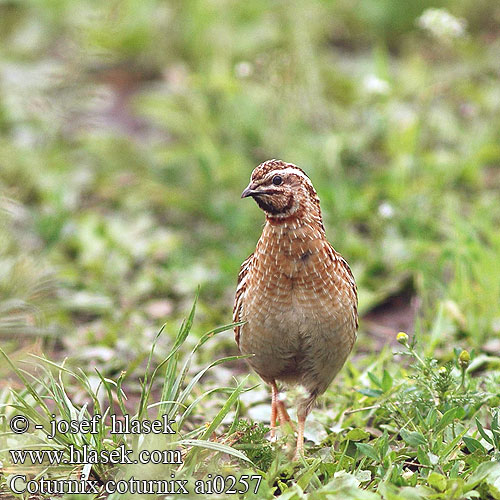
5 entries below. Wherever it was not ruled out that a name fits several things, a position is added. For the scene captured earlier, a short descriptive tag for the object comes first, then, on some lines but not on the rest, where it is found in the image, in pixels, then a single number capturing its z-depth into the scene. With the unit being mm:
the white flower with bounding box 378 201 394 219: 11766
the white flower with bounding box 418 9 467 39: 12211
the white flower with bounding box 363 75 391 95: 13609
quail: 7570
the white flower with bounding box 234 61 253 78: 13266
